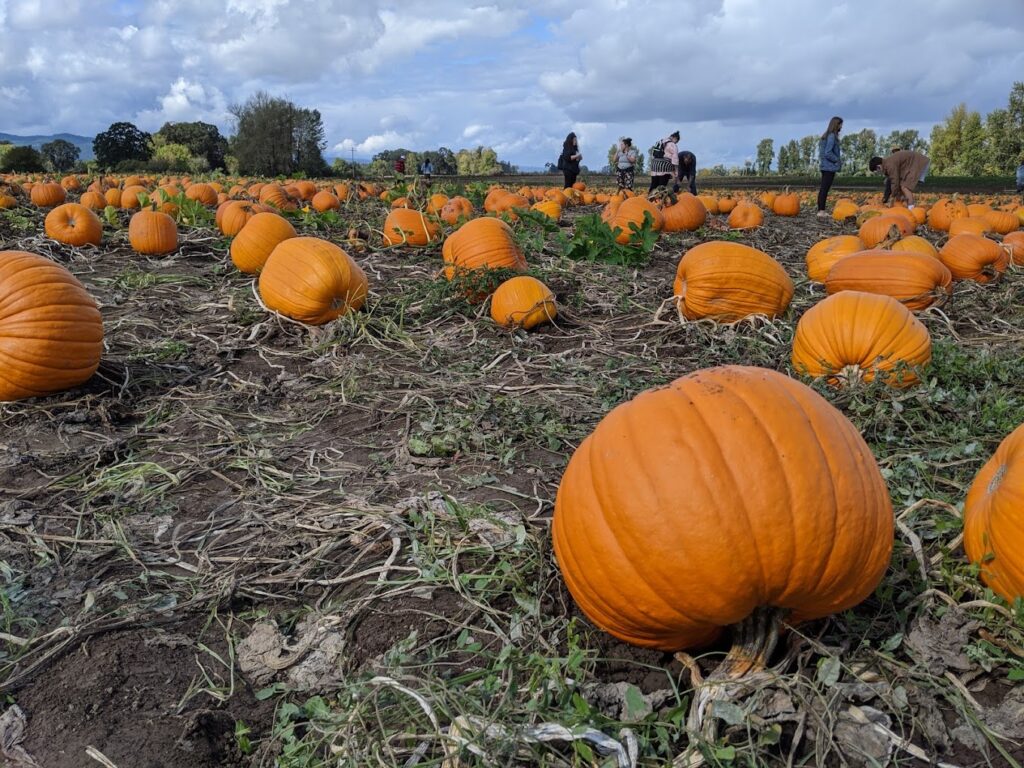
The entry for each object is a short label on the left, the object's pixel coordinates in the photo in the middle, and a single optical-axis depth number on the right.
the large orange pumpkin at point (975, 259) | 6.93
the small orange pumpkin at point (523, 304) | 5.69
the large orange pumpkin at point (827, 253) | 7.14
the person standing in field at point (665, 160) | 16.81
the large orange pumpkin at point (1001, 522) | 2.06
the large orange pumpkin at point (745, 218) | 11.63
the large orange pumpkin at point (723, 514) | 1.82
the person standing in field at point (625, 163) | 19.02
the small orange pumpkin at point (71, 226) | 8.34
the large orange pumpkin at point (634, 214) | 9.18
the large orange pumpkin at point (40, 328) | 3.99
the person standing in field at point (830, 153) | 14.62
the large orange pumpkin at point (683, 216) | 10.83
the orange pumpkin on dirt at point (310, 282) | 5.48
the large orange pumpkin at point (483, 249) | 6.27
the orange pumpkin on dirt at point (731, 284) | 5.46
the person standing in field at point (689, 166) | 18.61
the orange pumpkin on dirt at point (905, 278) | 5.52
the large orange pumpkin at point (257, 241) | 7.06
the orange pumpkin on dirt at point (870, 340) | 4.03
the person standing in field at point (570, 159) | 18.34
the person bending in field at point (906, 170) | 14.66
